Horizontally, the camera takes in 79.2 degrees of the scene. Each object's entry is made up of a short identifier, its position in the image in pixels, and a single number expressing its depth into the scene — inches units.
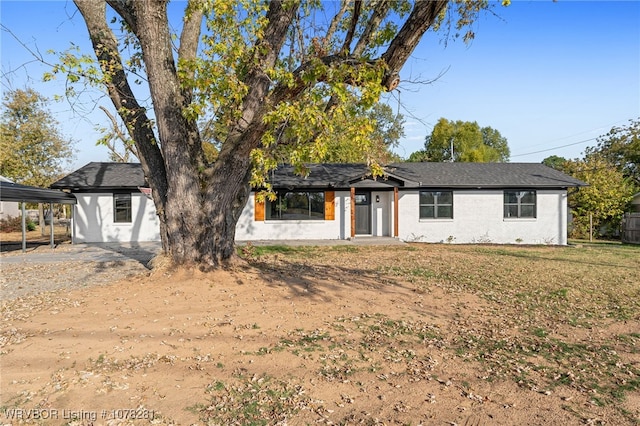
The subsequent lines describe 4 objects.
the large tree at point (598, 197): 901.2
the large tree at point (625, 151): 1266.0
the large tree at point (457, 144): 1494.8
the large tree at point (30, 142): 978.1
